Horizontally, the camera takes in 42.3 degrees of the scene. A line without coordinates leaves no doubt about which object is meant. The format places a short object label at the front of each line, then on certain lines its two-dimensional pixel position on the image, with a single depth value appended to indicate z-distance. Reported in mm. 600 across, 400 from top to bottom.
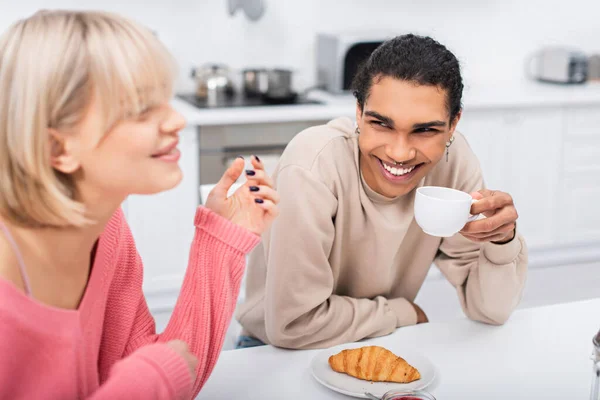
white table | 1219
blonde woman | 903
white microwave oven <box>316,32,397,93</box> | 3561
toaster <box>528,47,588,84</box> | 3986
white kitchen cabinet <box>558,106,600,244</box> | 3748
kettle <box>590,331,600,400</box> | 1077
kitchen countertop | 3129
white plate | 1207
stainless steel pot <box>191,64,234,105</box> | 3410
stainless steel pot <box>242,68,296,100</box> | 3447
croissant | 1239
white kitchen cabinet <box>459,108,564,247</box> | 3594
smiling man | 1455
